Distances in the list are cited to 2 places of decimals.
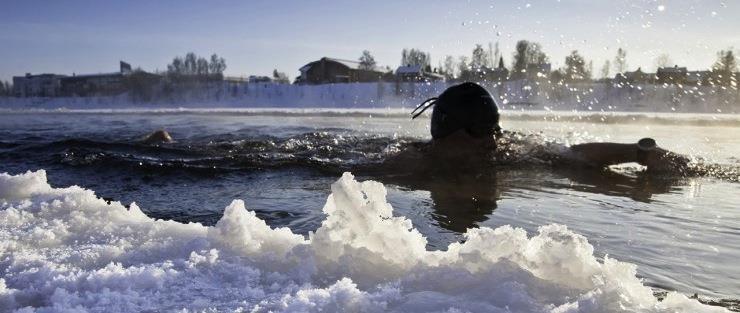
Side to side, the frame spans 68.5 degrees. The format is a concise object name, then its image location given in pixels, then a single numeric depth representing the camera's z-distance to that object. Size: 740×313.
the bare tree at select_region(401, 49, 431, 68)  71.62
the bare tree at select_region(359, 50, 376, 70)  70.50
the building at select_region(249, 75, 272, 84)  87.66
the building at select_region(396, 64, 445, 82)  62.22
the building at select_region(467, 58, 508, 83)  46.07
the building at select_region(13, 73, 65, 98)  86.16
